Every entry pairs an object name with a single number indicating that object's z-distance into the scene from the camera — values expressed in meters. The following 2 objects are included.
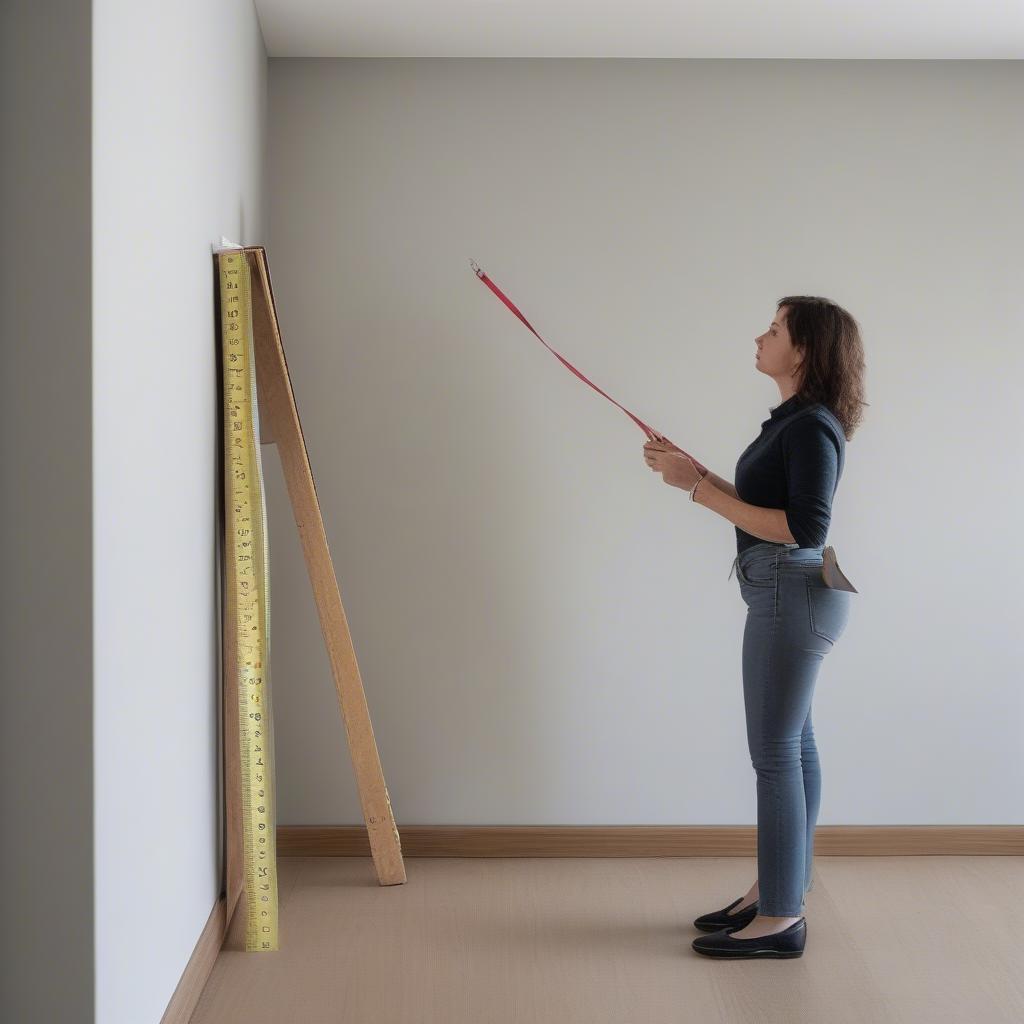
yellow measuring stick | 2.42
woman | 2.37
